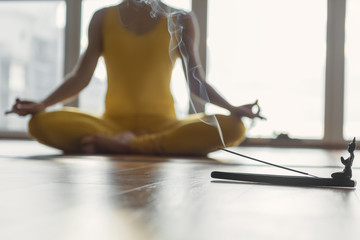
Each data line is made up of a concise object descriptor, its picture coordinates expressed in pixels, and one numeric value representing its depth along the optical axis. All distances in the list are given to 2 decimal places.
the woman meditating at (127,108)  1.87
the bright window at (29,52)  3.96
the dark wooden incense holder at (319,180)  0.84
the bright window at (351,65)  3.44
